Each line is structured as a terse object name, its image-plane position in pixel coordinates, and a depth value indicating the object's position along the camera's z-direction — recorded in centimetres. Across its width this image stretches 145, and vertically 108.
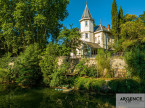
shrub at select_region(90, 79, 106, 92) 1044
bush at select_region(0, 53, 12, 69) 1591
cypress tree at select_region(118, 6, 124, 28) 2263
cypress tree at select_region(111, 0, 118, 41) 2260
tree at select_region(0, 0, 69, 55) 1731
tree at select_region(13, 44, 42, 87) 1347
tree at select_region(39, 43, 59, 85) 1281
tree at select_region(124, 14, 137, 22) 2306
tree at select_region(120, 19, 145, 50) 1657
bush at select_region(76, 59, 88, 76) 1264
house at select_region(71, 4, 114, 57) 2609
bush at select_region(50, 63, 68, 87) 1180
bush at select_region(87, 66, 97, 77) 1231
